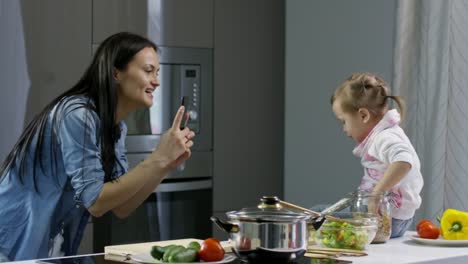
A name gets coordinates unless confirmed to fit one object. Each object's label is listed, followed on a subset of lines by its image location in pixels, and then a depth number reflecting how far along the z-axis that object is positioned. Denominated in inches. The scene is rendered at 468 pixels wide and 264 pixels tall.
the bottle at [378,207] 92.4
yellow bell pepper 95.7
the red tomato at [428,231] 96.3
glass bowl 86.9
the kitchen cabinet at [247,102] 164.6
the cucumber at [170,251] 72.9
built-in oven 154.3
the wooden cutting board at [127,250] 77.1
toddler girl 98.8
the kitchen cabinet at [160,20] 149.5
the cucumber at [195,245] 75.6
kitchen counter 77.7
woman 97.8
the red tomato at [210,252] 74.4
